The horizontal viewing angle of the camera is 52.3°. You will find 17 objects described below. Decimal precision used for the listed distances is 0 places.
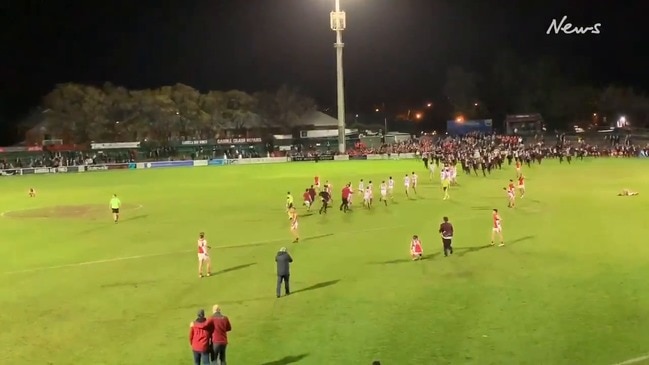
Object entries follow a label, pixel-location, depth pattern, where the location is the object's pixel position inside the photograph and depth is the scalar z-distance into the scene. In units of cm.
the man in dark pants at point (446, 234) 2321
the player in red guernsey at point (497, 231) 2461
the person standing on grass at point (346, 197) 3615
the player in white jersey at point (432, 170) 5612
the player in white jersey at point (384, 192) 3916
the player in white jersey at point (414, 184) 4359
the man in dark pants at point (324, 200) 3628
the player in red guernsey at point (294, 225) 2727
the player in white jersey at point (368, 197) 3784
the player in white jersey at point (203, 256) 2147
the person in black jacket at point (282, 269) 1853
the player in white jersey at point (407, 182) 4213
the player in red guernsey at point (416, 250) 2339
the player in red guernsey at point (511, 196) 3481
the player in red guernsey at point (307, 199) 3647
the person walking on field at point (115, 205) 3547
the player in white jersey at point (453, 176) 4742
